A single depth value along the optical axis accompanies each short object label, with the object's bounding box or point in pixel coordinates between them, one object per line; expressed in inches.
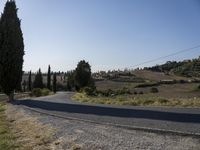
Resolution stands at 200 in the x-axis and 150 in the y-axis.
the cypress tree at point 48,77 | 1572.6
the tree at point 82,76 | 1375.7
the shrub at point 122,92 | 1016.5
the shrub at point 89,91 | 1015.6
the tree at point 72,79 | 1497.1
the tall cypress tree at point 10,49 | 655.1
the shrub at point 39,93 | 1054.7
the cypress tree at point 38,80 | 1790.0
